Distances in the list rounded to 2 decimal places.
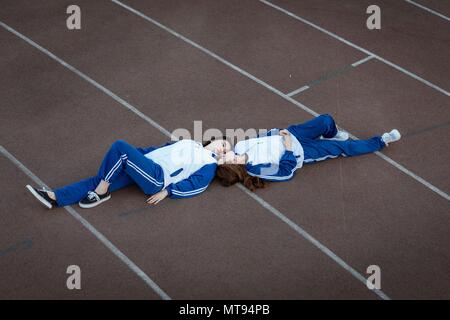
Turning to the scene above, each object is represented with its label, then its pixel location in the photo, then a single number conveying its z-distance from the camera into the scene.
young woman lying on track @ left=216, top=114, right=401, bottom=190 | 14.63
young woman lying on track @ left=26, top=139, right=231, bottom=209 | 13.80
